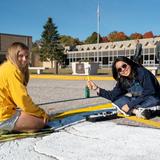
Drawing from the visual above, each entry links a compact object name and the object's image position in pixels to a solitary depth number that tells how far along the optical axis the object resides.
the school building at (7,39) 30.21
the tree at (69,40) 55.91
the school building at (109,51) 32.45
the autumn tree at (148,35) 57.46
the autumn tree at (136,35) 57.26
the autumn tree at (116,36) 57.93
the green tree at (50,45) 33.58
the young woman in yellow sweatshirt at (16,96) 2.55
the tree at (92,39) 59.44
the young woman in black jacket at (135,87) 3.34
